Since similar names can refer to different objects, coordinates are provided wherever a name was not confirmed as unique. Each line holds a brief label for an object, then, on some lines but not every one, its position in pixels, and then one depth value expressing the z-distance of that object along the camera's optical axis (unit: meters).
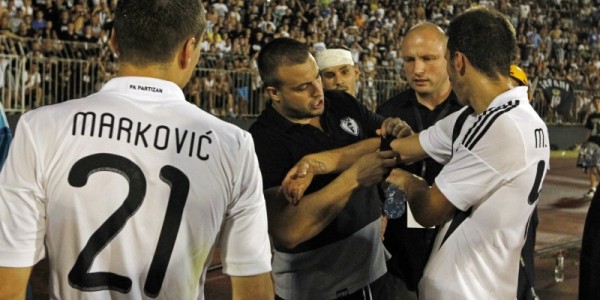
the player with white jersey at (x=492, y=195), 2.82
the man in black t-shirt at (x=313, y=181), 3.44
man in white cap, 5.99
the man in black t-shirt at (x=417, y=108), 4.33
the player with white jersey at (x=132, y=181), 1.97
